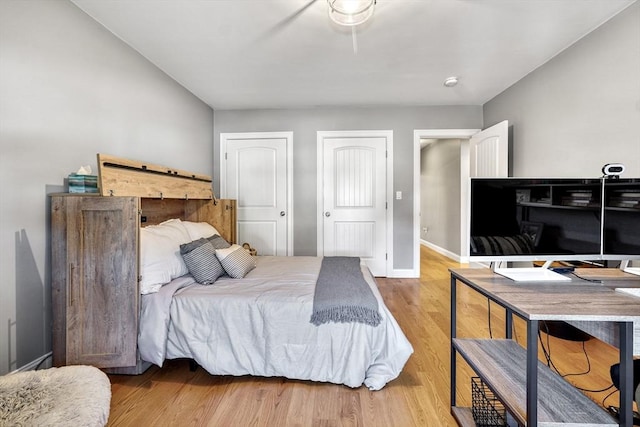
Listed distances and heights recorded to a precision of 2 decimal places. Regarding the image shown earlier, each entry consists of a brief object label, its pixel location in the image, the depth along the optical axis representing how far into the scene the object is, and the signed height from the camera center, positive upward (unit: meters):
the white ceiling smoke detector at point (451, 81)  2.98 +1.43
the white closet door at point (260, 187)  3.94 +0.33
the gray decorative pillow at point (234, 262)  2.08 -0.41
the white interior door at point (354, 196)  3.86 +0.19
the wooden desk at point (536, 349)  0.91 -0.58
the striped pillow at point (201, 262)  1.95 -0.39
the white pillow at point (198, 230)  2.42 -0.19
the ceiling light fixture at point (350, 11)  1.77 +1.35
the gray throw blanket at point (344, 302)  1.59 -0.56
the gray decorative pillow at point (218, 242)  2.40 -0.30
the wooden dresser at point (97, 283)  1.62 -0.44
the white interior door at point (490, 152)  3.07 +0.71
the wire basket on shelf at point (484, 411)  1.28 -1.00
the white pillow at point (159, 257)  1.75 -0.33
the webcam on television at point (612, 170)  1.44 +0.21
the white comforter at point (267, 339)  1.58 -0.78
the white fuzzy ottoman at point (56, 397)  0.93 -0.71
